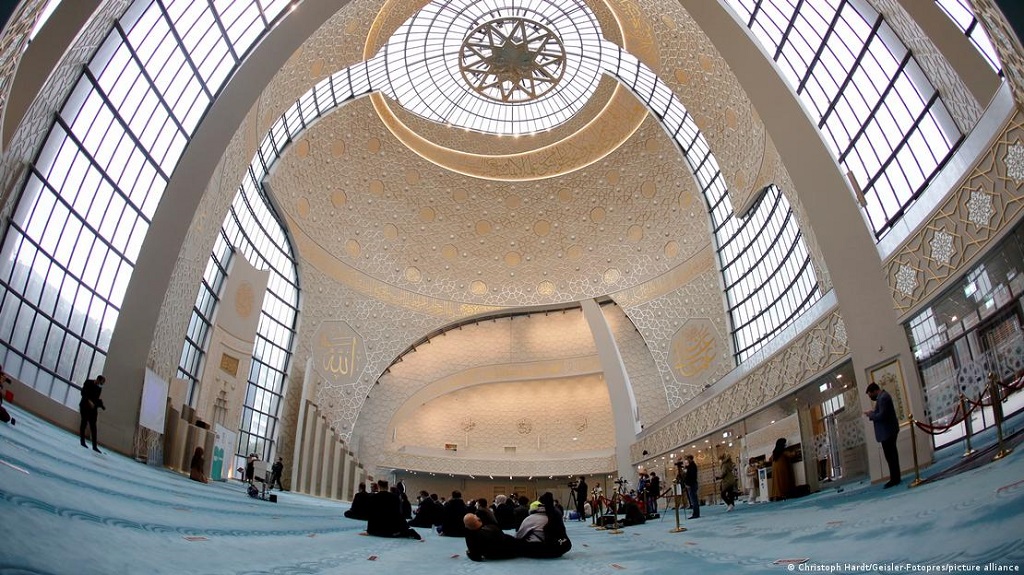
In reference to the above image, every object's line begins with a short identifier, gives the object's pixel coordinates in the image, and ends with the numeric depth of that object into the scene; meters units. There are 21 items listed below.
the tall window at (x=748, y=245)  25.12
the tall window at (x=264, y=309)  27.42
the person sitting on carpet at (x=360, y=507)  14.93
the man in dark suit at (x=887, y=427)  10.46
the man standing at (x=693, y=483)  14.96
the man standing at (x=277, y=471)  27.22
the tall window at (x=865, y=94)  14.34
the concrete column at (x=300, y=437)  31.92
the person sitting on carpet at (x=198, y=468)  19.64
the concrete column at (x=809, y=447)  16.77
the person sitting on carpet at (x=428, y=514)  15.78
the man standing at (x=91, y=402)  13.25
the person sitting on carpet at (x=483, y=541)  7.22
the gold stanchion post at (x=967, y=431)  10.40
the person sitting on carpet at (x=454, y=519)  12.73
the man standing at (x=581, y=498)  24.20
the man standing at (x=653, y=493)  18.77
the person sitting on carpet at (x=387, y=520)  10.52
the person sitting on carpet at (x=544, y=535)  7.55
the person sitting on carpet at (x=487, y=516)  8.09
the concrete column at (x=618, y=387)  36.25
